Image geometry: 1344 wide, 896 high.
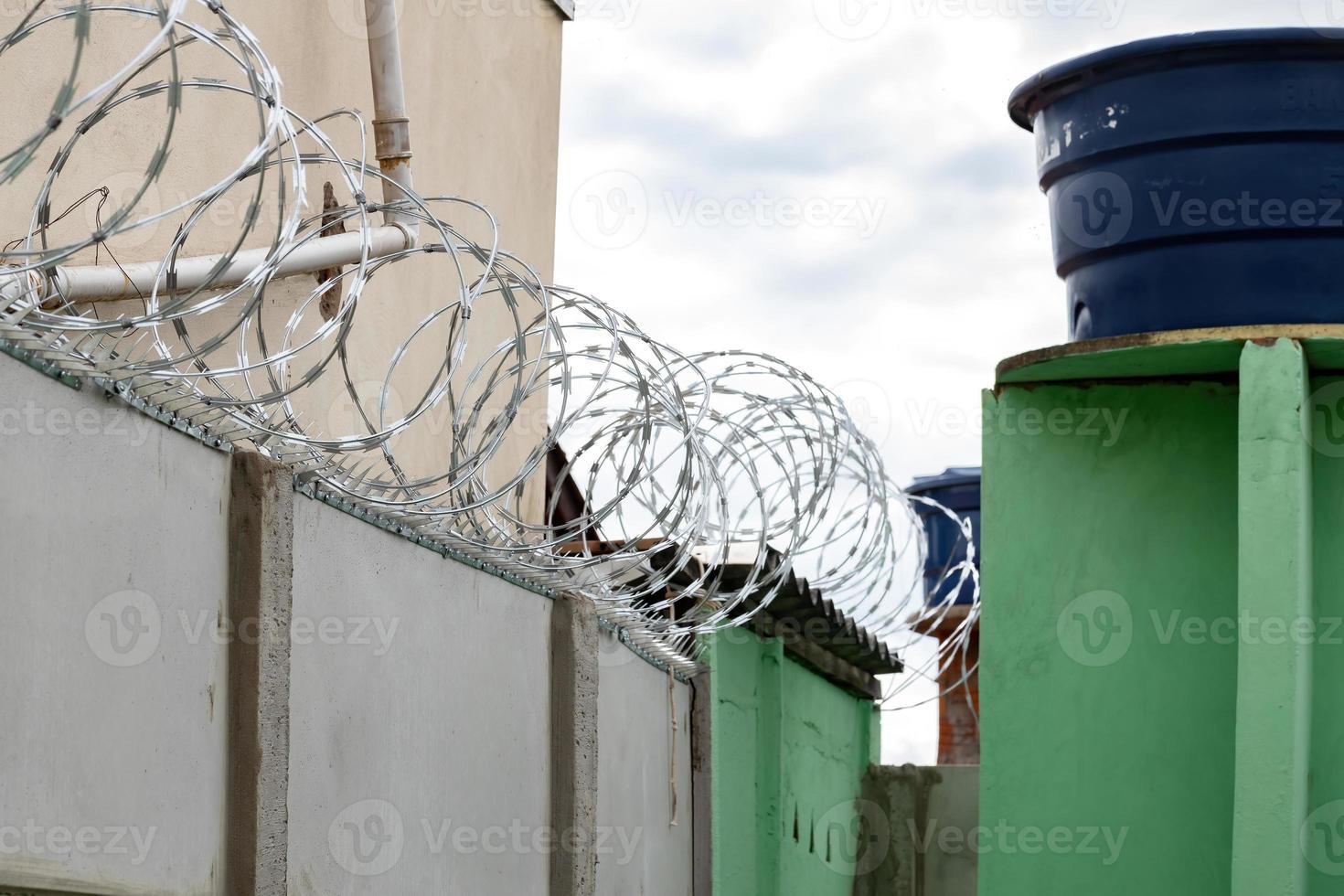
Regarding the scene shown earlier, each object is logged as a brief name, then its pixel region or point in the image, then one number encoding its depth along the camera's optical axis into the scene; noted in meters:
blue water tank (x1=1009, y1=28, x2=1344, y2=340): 5.43
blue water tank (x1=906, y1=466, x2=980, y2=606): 14.63
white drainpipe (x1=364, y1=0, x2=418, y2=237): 5.57
